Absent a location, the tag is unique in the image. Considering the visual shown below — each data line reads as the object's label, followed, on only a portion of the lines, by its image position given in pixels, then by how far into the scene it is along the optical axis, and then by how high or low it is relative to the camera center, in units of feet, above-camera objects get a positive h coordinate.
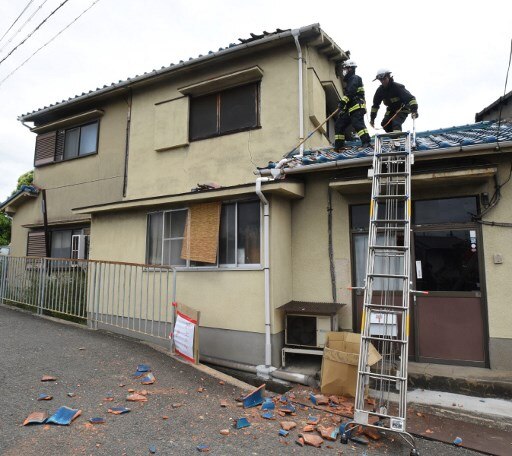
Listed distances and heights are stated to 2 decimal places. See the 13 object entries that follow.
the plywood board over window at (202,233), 21.26 +2.02
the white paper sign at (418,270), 19.15 -0.08
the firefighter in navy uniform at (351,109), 22.54 +10.17
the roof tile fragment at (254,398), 14.78 -5.57
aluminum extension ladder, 12.42 -0.90
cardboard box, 16.11 -4.80
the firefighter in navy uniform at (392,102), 23.22 +11.17
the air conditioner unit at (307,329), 18.89 -3.37
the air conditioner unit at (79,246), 32.89 +1.73
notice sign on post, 18.29 -3.58
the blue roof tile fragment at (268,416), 13.73 -5.79
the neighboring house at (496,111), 24.94 +11.97
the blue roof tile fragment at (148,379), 15.66 -5.09
